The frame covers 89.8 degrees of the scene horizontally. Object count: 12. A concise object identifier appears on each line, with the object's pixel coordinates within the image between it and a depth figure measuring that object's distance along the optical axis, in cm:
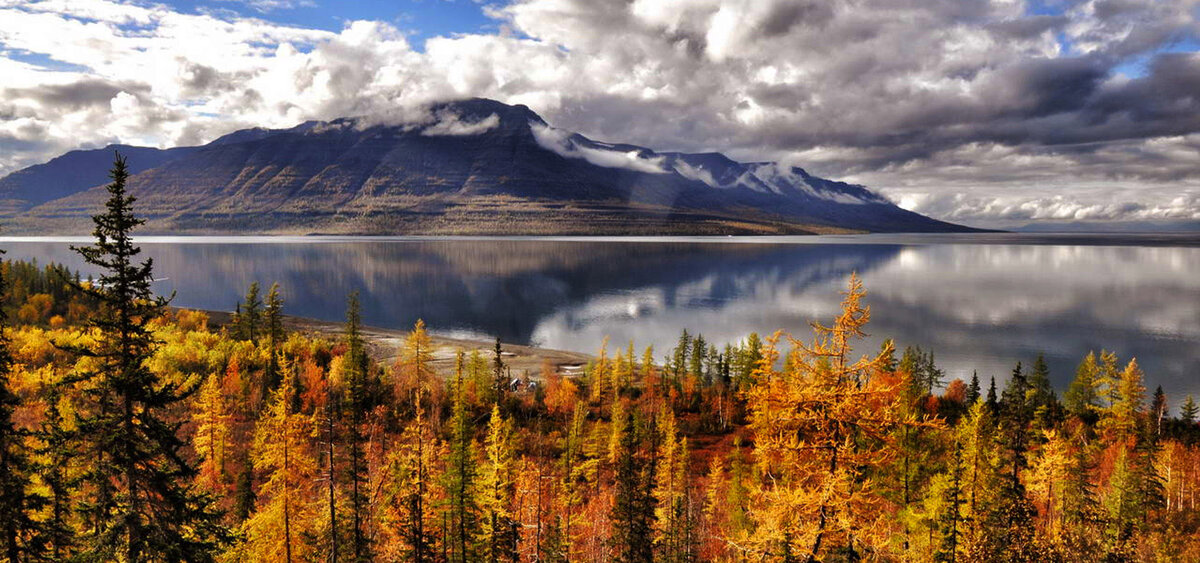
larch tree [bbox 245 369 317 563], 3267
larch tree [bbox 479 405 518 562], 3189
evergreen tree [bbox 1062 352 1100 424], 7288
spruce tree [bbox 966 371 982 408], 7106
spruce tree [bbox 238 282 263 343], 8912
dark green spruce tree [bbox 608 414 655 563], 3186
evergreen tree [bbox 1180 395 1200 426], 6606
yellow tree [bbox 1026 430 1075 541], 3384
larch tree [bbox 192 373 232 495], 4925
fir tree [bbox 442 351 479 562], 3269
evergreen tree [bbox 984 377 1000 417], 6786
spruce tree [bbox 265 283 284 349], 8732
